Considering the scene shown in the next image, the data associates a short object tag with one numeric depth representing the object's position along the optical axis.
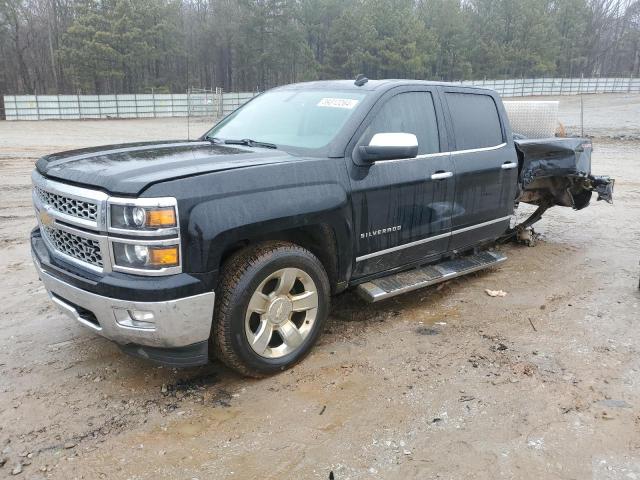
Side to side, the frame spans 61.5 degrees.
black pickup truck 2.92
